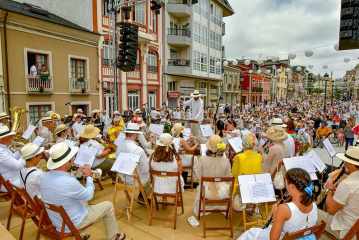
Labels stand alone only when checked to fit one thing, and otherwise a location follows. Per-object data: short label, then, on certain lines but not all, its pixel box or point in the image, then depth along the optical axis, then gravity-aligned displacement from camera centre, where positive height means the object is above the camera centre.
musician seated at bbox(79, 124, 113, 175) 5.59 -1.11
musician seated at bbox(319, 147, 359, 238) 2.81 -1.10
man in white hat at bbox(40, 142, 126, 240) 3.13 -1.10
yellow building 13.30 +2.06
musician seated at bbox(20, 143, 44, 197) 3.58 -1.01
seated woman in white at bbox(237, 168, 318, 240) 2.47 -1.04
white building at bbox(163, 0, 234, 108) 26.97 +5.57
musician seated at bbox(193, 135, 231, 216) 4.35 -1.05
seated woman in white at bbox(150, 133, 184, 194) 4.59 -1.04
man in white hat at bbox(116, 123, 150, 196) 4.89 -1.00
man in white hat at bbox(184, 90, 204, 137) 9.61 -0.48
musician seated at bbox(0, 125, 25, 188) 4.21 -1.08
